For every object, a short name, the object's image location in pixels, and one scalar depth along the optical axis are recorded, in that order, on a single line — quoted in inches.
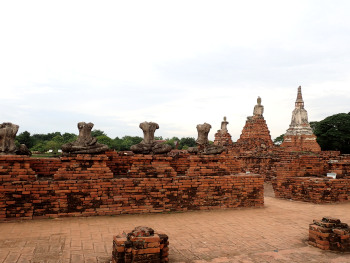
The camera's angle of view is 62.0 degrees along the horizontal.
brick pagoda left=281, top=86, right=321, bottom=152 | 1155.3
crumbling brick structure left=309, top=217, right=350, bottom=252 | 171.6
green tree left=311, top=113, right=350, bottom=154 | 1507.1
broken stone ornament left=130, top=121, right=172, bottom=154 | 275.7
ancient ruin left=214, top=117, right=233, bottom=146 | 1011.9
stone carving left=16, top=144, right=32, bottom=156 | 241.1
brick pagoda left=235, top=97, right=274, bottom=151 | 832.9
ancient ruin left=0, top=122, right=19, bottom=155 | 234.5
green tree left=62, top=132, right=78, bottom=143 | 1777.7
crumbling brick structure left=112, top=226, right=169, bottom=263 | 136.2
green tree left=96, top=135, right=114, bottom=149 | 1762.7
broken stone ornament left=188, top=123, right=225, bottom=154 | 302.7
